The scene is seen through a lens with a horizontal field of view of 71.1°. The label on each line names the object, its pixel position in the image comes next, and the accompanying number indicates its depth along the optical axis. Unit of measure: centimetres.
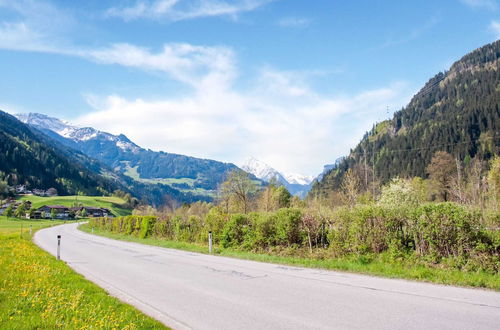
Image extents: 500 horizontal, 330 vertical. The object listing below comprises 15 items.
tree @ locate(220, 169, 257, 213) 5547
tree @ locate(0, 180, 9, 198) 17512
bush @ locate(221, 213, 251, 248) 2089
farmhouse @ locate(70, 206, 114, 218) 17450
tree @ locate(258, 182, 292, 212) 5817
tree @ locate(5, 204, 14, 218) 12862
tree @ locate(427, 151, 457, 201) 7812
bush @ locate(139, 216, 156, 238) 3400
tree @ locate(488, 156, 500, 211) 4966
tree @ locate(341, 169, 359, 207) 4188
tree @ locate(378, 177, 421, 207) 4467
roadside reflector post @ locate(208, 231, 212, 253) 2098
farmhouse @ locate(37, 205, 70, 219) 16240
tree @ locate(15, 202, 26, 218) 13281
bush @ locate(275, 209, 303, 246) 1722
